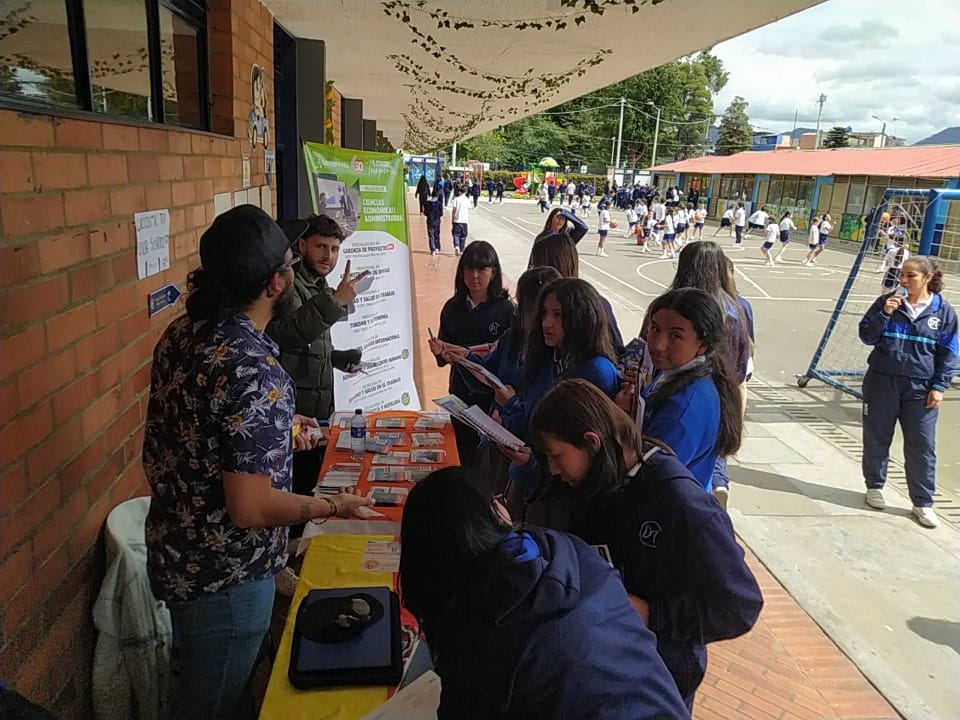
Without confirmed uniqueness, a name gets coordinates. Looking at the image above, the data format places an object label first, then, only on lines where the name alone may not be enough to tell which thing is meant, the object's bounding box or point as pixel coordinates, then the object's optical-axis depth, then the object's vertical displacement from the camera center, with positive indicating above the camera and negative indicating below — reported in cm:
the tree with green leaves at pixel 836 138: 6325 +661
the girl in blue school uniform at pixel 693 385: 223 -62
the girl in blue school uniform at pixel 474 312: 410 -75
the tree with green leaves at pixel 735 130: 7644 +869
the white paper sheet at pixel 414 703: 157 -120
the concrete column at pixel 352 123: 1004 +90
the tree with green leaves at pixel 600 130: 7075 +715
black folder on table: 167 -117
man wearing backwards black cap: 159 -67
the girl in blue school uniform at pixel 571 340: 290 -62
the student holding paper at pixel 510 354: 351 -90
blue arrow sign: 228 -43
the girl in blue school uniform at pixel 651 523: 170 -82
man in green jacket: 314 -66
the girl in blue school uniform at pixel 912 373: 466 -110
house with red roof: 2380 +128
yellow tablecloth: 162 -124
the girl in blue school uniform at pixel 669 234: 2008 -99
